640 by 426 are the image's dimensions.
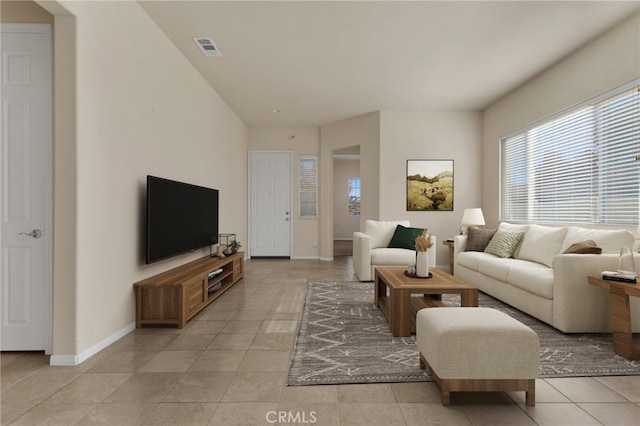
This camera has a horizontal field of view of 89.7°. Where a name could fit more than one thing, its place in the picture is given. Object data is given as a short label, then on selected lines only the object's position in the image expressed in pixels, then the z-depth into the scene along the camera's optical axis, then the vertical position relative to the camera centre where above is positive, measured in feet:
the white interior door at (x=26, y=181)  7.39 +0.68
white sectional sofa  8.66 -1.97
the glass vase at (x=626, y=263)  7.70 -1.19
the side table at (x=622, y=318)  7.28 -2.42
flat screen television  9.51 -0.21
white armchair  15.02 -2.06
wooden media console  9.33 -2.56
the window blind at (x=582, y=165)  10.24 +1.93
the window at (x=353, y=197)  35.47 +1.74
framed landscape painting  19.30 +2.00
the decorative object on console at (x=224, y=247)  14.46 -1.67
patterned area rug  6.61 -3.32
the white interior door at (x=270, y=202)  23.29 +0.73
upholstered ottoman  5.44 -2.45
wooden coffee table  8.57 -2.12
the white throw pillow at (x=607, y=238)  9.14 -0.71
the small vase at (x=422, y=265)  9.75 -1.57
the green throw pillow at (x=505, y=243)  13.24 -1.21
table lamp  16.79 -0.23
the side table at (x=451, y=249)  16.89 -1.90
